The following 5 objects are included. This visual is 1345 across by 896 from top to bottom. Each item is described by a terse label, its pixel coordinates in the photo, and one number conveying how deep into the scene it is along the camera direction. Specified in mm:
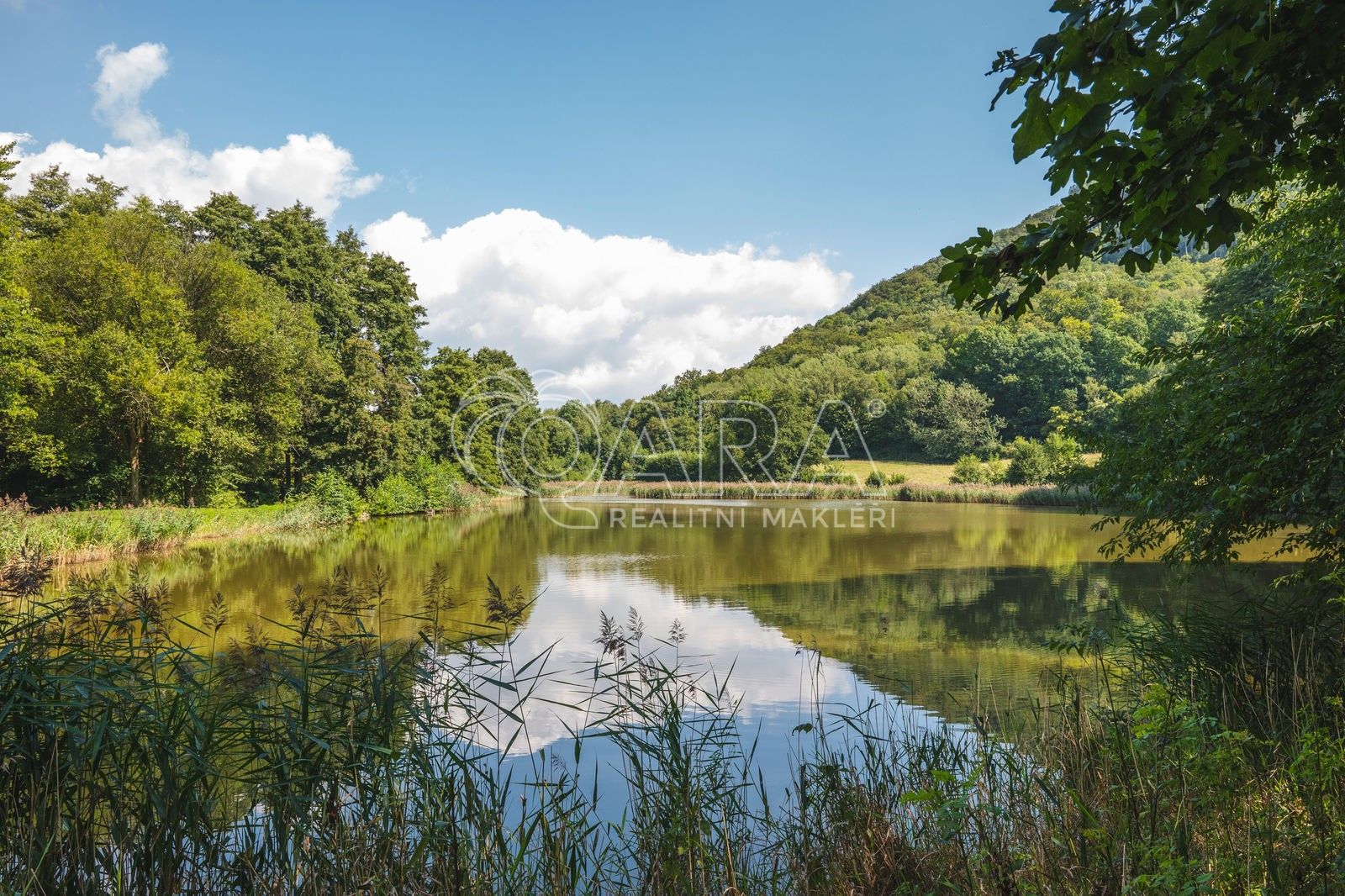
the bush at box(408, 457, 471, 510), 33375
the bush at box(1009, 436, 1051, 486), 38219
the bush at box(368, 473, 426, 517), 30117
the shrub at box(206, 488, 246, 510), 24375
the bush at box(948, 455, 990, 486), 41000
